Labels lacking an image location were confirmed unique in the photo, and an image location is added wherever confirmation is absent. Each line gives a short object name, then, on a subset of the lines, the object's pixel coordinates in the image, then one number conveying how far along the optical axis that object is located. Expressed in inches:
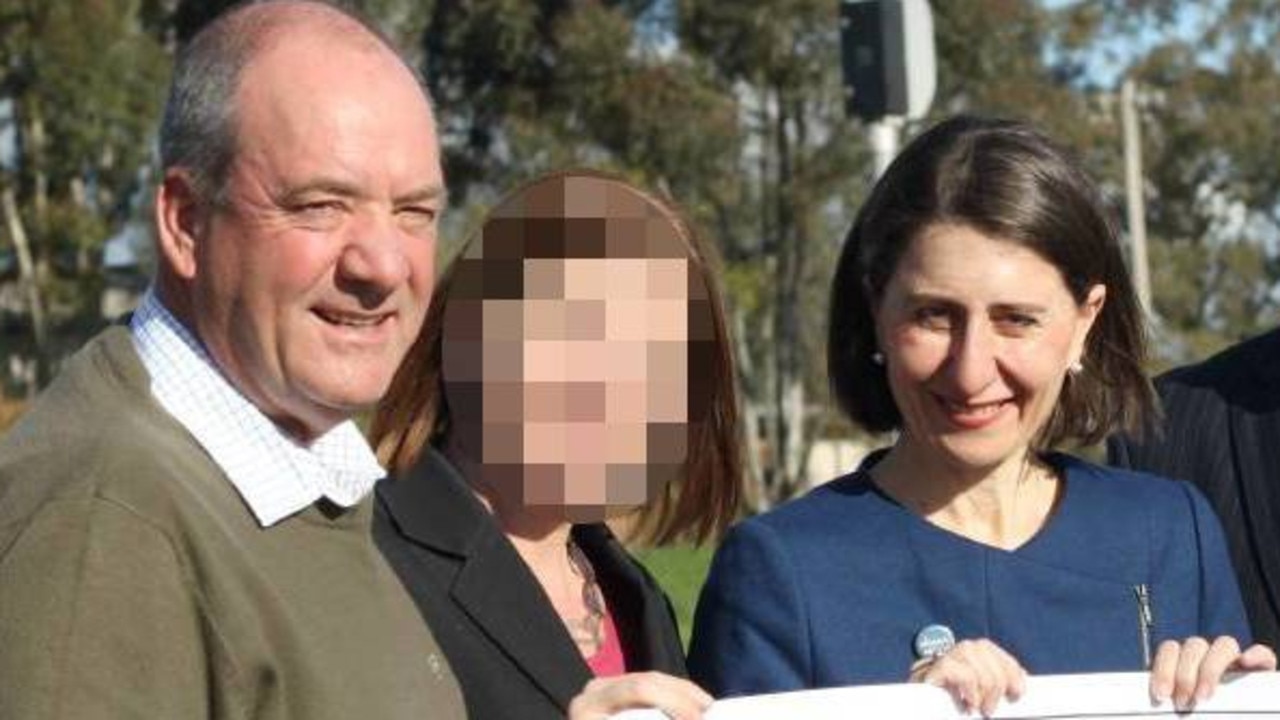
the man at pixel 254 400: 96.6
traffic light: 395.2
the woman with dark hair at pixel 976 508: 133.0
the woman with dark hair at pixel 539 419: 137.3
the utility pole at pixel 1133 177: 1489.9
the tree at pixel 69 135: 1357.0
